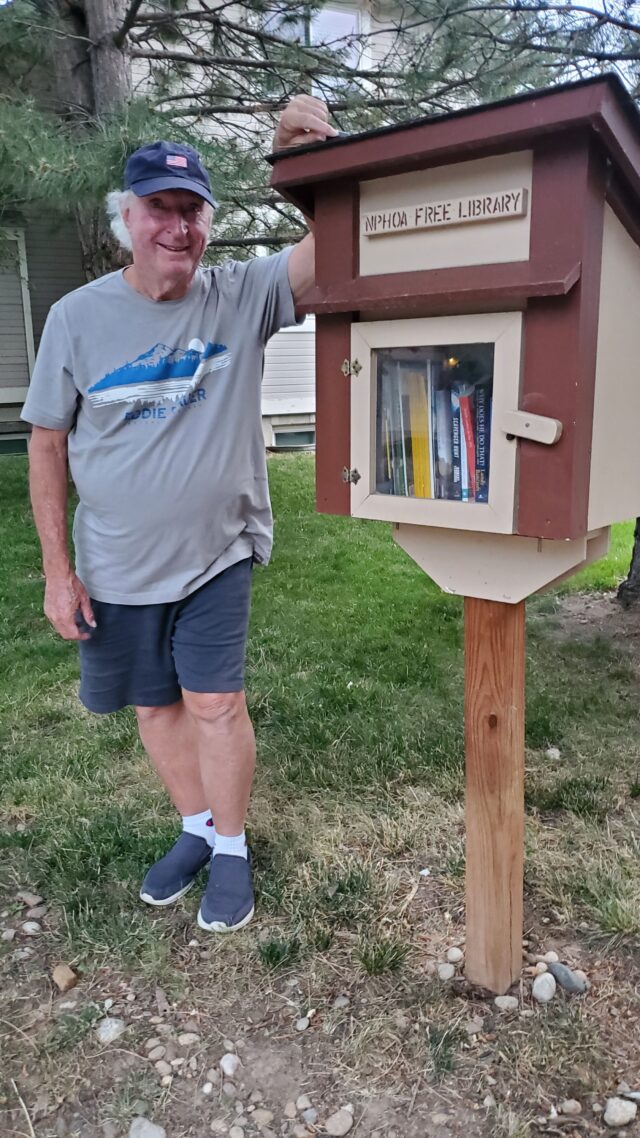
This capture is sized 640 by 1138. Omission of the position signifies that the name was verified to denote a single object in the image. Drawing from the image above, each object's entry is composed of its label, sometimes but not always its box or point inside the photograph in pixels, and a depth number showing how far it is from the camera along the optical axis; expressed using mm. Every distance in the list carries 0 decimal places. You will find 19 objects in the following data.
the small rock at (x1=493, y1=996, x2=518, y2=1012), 1900
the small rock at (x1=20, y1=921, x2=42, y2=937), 2203
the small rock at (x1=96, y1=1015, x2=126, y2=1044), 1871
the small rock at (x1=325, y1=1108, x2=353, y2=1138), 1647
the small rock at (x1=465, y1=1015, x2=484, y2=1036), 1844
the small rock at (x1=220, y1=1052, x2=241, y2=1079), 1784
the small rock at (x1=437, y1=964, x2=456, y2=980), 1999
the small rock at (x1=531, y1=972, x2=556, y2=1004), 1920
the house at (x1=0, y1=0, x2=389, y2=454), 10117
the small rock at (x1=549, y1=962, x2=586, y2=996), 1943
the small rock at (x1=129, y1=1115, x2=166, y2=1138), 1650
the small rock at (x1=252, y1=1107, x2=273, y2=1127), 1679
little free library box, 1402
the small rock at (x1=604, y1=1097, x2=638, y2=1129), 1624
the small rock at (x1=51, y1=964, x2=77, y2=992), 2016
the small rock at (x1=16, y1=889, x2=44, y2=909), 2311
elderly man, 1957
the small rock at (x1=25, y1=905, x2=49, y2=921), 2266
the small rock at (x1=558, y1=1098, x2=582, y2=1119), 1646
